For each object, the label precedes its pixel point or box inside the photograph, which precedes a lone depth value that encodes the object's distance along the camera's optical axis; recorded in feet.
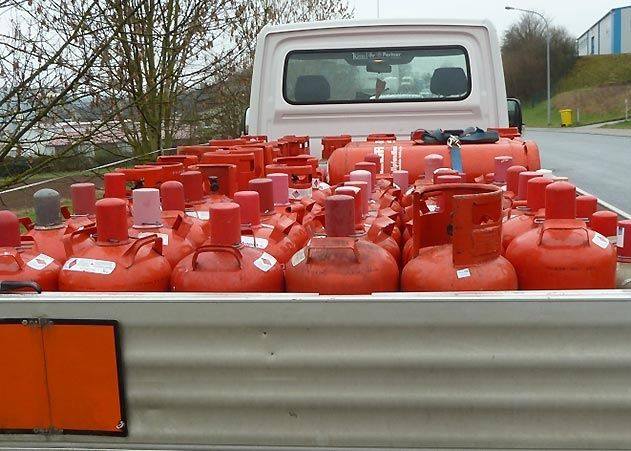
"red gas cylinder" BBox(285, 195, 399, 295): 5.76
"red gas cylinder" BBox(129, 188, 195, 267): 6.75
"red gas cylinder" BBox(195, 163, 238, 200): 8.86
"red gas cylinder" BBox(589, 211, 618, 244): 6.86
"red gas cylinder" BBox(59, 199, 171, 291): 5.90
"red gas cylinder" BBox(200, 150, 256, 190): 9.95
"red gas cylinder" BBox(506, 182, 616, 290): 5.74
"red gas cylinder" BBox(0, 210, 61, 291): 6.09
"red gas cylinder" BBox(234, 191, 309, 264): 6.63
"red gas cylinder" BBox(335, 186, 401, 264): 6.57
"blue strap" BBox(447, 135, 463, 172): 11.89
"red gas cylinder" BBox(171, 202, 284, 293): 5.86
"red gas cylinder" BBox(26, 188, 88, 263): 6.73
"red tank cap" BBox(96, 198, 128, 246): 6.08
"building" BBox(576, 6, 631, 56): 230.58
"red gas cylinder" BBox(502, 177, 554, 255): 6.76
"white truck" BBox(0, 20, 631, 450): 5.03
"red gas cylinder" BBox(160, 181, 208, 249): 7.18
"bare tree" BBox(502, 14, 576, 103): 200.75
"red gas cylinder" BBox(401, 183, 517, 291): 5.59
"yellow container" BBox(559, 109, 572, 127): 147.74
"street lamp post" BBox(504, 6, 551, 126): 159.02
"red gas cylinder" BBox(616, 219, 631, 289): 6.22
